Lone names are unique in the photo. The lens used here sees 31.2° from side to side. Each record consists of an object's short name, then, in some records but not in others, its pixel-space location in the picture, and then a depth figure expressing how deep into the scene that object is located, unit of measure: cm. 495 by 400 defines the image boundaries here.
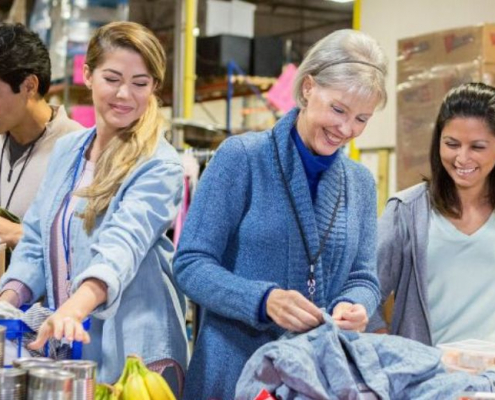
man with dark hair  282
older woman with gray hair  199
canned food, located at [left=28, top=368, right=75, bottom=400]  146
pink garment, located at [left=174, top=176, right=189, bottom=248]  496
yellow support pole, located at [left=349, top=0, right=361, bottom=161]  625
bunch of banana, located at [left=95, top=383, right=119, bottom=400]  172
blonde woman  205
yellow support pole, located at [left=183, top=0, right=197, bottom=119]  641
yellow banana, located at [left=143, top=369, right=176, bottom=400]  178
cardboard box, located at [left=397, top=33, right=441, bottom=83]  458
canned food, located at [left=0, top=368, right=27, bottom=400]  147
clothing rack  498
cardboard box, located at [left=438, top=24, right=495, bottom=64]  426
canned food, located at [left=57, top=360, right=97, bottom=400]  148
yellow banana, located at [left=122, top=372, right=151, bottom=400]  175
